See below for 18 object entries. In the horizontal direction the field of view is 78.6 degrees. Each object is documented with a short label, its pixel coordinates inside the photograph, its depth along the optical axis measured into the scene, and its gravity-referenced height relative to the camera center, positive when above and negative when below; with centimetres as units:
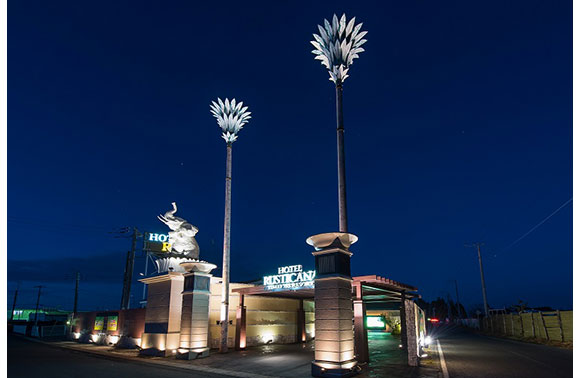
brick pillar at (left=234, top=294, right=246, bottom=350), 2331 -242
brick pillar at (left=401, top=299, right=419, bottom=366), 1582 -221
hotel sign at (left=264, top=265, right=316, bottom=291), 1974 +59
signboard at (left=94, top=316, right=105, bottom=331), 2954 -269
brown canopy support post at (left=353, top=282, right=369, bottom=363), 1664 -181
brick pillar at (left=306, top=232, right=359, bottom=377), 1336 -67
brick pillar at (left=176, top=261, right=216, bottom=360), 1940 -117
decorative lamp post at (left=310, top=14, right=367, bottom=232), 1717 +1146
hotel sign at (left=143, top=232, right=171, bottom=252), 4020 +540
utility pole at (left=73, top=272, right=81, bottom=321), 5462 +21
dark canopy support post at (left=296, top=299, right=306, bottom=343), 2947 -280
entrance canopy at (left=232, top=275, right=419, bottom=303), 1698 -3
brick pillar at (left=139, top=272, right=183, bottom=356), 2089 -158
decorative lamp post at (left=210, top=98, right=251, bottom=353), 2382 +1133
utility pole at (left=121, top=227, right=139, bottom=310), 3494 +110
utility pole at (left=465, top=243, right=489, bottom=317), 4591 -29
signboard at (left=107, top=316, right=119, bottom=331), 2784 -256
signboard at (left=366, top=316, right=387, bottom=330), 4462 -396
